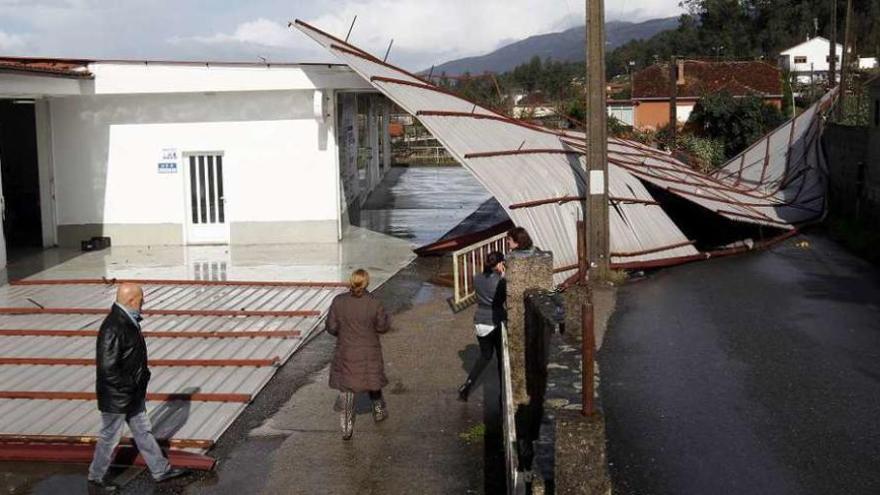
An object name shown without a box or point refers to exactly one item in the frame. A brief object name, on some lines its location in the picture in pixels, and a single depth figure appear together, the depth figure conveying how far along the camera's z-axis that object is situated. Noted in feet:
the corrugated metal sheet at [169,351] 28.89
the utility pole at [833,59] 120.48
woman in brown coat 27.20
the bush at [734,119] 136.26
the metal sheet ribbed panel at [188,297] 44.93
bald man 22.94
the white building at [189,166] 62.59
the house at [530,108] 170.30
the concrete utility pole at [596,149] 50.06
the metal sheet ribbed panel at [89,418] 27.86
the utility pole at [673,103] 121.70
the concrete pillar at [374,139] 97.86
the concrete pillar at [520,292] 28.94
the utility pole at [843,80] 92.73
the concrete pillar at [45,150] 62.59
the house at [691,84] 192.95
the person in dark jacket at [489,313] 30.25
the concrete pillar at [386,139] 118.06
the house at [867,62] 232.78
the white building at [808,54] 300.40
